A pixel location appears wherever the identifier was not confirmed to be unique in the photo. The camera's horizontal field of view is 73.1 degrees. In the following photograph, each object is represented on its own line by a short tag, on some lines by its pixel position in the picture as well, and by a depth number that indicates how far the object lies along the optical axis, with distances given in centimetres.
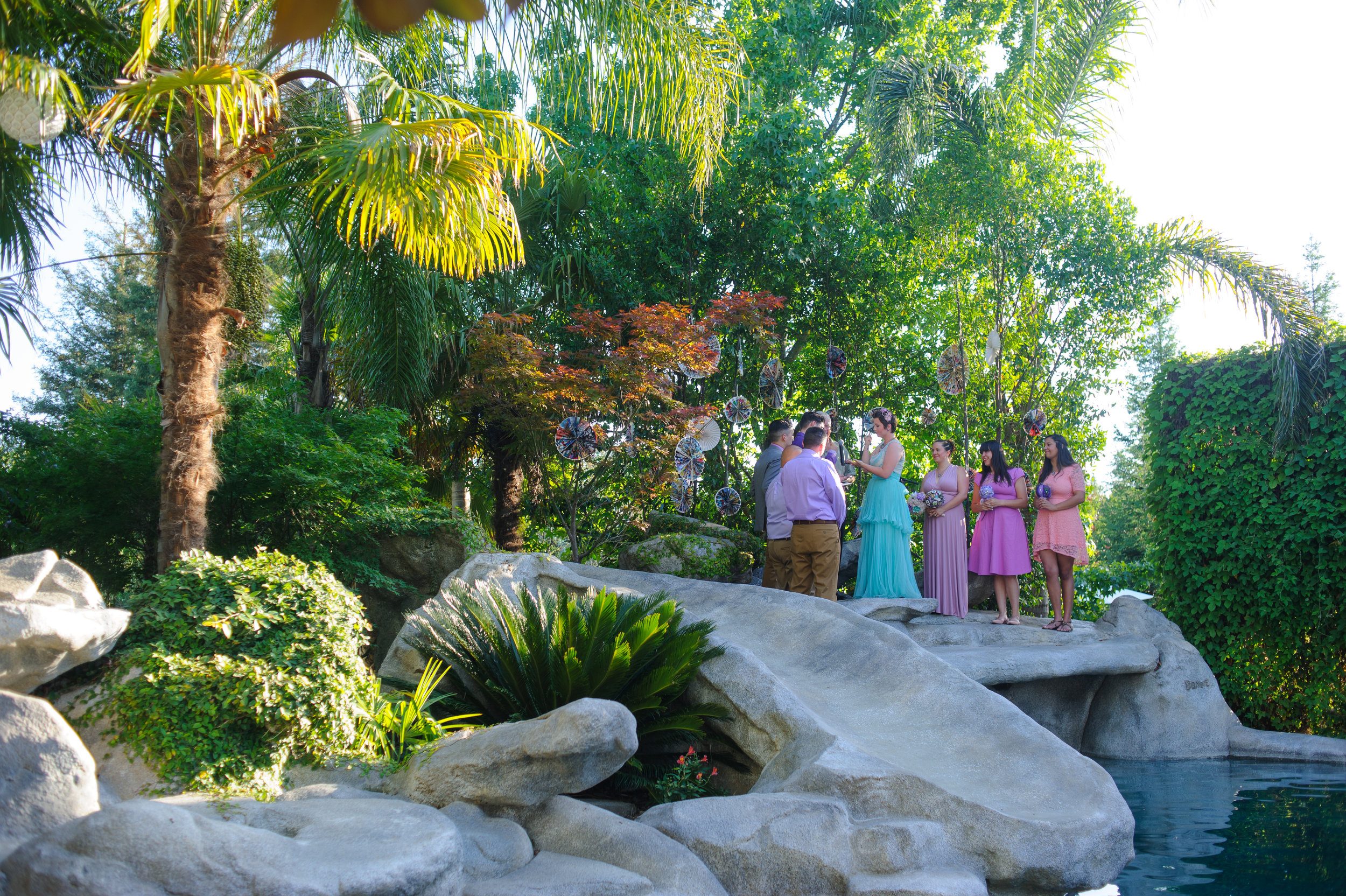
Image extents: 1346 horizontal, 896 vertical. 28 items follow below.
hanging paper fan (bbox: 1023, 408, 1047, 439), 1071
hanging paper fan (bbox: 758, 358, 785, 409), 1216
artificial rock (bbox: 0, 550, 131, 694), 369
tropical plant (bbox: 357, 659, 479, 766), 466
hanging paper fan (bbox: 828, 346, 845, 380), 1216
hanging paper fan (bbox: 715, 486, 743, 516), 1167
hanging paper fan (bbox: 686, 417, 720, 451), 1033
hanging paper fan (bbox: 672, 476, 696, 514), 1098
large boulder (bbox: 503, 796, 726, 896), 402
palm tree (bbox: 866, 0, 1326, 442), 1123
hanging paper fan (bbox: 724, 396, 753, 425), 1156
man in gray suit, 944
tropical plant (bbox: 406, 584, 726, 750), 539
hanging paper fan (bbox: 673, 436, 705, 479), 988
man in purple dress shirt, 798
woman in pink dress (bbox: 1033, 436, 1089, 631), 831
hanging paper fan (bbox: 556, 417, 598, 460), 929
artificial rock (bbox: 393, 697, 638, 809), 414
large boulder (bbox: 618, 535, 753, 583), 959
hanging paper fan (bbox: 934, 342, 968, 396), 1151
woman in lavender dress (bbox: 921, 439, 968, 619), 905
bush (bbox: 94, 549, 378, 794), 398
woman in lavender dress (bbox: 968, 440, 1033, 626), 874
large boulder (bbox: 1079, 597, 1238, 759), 781
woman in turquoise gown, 900
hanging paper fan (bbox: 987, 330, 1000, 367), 1109
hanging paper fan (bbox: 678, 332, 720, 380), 980
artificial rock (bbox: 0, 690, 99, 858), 331
